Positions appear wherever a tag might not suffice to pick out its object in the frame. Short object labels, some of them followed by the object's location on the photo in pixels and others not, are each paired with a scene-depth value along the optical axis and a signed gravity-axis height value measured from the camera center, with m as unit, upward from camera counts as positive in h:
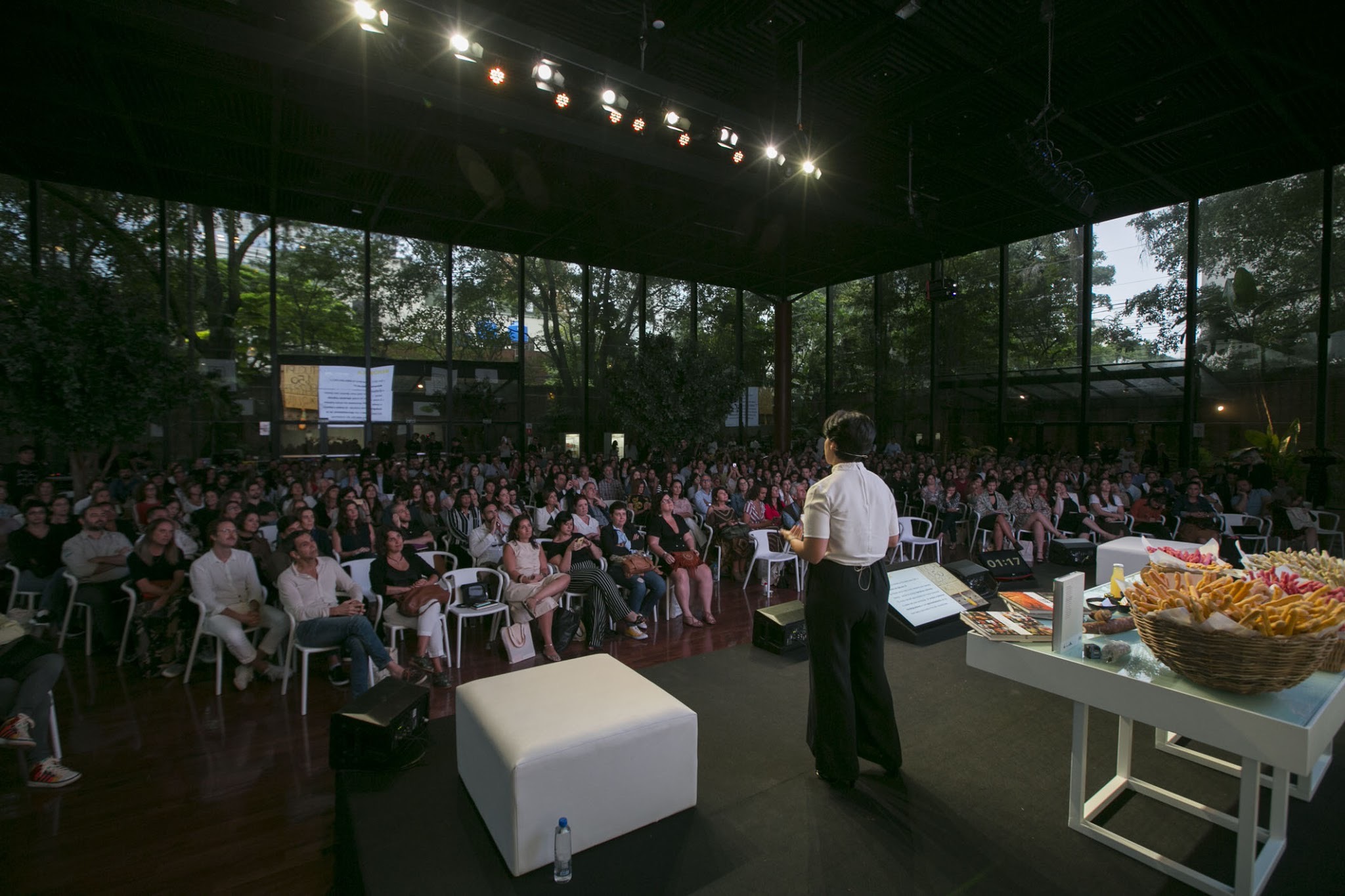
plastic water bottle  1.77 -1.23
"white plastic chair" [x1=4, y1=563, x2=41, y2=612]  4.39 -1.22
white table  1.59 -0.77
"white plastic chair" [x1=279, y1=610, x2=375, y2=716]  3.53 -1.42
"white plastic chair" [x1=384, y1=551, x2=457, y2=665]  4.01 -1.25
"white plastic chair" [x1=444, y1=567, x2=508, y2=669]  4.26 -1.23
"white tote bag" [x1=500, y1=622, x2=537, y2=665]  4.29 -1.48
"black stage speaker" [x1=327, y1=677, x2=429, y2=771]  2.35 -1.18
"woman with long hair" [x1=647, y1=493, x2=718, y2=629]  5.11 -1.02
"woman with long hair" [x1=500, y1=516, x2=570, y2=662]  4.37 -1.08
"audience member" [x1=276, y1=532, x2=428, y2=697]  3.62 -1.10
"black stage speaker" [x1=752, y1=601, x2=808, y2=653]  3.85 -1.22
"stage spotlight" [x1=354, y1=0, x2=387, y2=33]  4.44 +3.14
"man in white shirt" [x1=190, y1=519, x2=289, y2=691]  3.83 -1.12
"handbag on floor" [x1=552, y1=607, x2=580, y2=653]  4.45 -1.41
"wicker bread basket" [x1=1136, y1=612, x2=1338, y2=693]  1.59 -0.57
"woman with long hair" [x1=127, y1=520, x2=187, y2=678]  4.05 -1.14
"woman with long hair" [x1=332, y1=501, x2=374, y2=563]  5.14 -0.86
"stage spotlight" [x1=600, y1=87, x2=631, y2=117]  5.57 +3.15
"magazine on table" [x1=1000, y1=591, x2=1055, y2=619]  2.28 -0.64
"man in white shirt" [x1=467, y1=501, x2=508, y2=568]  5.12 -0.90
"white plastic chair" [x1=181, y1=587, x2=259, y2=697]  3.77 -1.43
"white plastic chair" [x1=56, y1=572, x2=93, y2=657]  4.31 -1.32
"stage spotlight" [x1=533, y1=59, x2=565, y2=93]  5.26 +3.18
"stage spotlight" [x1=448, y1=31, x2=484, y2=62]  4.88 +3.18
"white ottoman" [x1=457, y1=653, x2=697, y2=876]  1.82 -1.03
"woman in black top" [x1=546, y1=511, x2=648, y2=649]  4.68 -1.11
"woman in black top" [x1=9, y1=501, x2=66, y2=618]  4.46 -0.96
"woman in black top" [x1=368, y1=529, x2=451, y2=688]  4.04 -1.06
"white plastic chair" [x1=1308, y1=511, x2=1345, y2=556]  6.90 -0.93
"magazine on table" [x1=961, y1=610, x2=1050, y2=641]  2.09 -0.65
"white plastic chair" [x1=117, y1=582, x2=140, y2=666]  4.08 -1.24
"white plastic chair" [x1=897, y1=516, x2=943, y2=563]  6.83 -1.10
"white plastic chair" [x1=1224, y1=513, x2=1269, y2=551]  7.17 -0.88
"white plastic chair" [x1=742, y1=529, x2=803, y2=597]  5.94 -1.12
